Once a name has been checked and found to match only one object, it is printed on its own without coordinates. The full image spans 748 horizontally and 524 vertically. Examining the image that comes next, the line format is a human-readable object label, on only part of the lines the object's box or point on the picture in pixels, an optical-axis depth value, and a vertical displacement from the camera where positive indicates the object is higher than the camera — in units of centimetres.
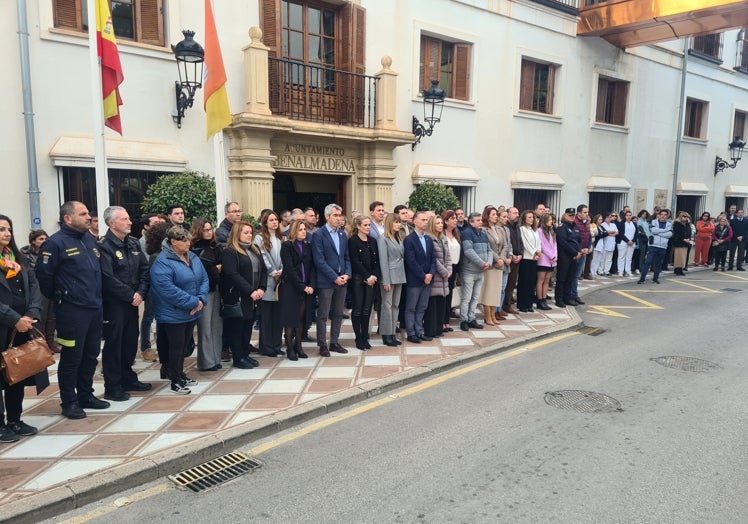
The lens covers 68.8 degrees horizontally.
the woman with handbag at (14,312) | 441 -99
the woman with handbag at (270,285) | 677 -112
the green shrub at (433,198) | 1218 -2
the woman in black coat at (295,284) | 679 -110
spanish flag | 687 +163
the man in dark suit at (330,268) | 703 -93
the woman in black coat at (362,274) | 731 -105
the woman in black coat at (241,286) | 629 -107
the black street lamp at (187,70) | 887 +216
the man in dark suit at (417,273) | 773 -108
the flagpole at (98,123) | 669 +86
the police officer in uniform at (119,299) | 531 -104
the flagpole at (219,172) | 790 +33
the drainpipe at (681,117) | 1933 +302
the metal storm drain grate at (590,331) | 867 -210
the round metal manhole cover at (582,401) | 540 -206
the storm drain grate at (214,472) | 401 -211
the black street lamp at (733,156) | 2141 +185
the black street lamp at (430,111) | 1236 +208
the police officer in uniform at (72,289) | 484 -87
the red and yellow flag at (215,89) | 796 +153
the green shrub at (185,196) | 869 -3
